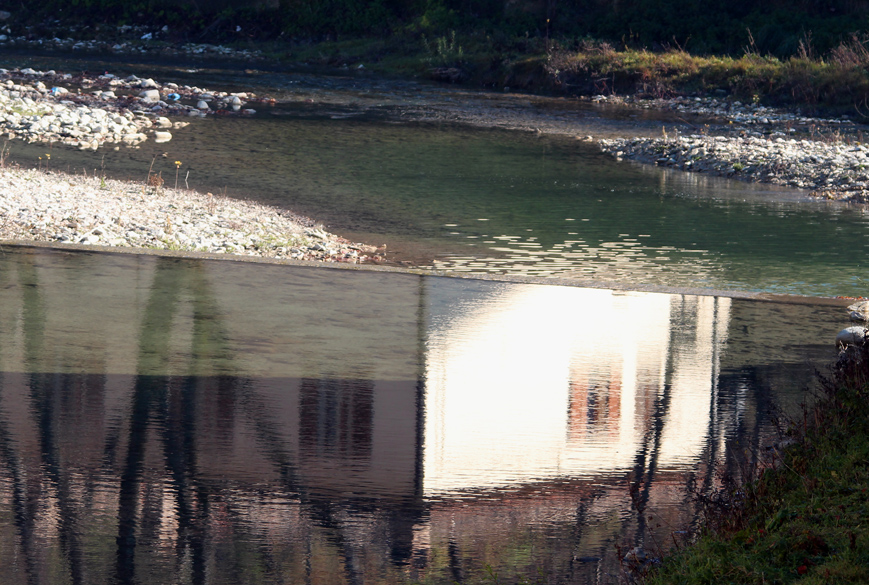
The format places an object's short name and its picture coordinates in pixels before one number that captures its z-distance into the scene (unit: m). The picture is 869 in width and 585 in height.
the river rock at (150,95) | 52.22
